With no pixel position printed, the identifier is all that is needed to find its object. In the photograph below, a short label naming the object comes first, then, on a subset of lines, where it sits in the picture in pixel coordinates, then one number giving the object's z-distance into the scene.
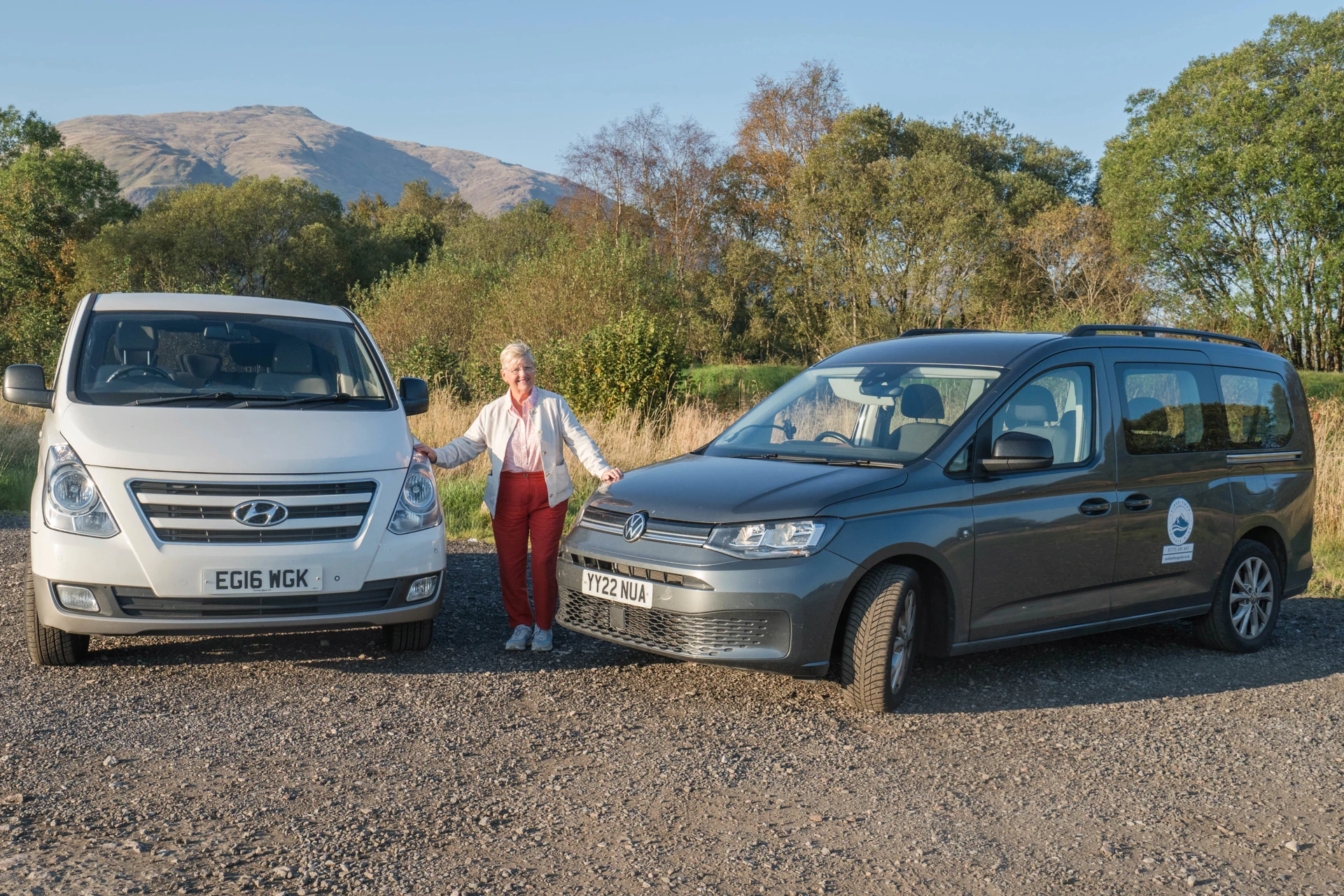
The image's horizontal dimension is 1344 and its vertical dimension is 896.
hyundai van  5.27
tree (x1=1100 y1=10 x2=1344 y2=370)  39.34
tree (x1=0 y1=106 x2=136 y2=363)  54.03
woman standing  6.49
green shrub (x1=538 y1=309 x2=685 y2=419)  19.27
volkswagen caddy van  5.11
